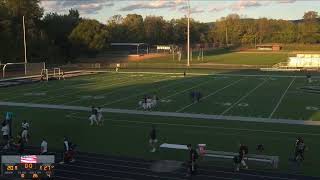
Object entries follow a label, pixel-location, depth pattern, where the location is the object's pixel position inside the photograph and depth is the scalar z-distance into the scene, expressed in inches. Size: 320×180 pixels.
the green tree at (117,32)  5561.0
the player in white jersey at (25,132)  939.3
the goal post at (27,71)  2696.6
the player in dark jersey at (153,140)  902.3
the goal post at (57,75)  2397.4
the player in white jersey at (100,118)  1163.3
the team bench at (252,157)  789.2
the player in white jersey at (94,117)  1149.1
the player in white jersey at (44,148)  824.3
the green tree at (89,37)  3823.8
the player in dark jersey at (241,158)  768.3
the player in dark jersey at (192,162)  744.3
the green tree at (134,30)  5753.0
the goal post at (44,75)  2300.1
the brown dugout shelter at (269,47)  6052.2
